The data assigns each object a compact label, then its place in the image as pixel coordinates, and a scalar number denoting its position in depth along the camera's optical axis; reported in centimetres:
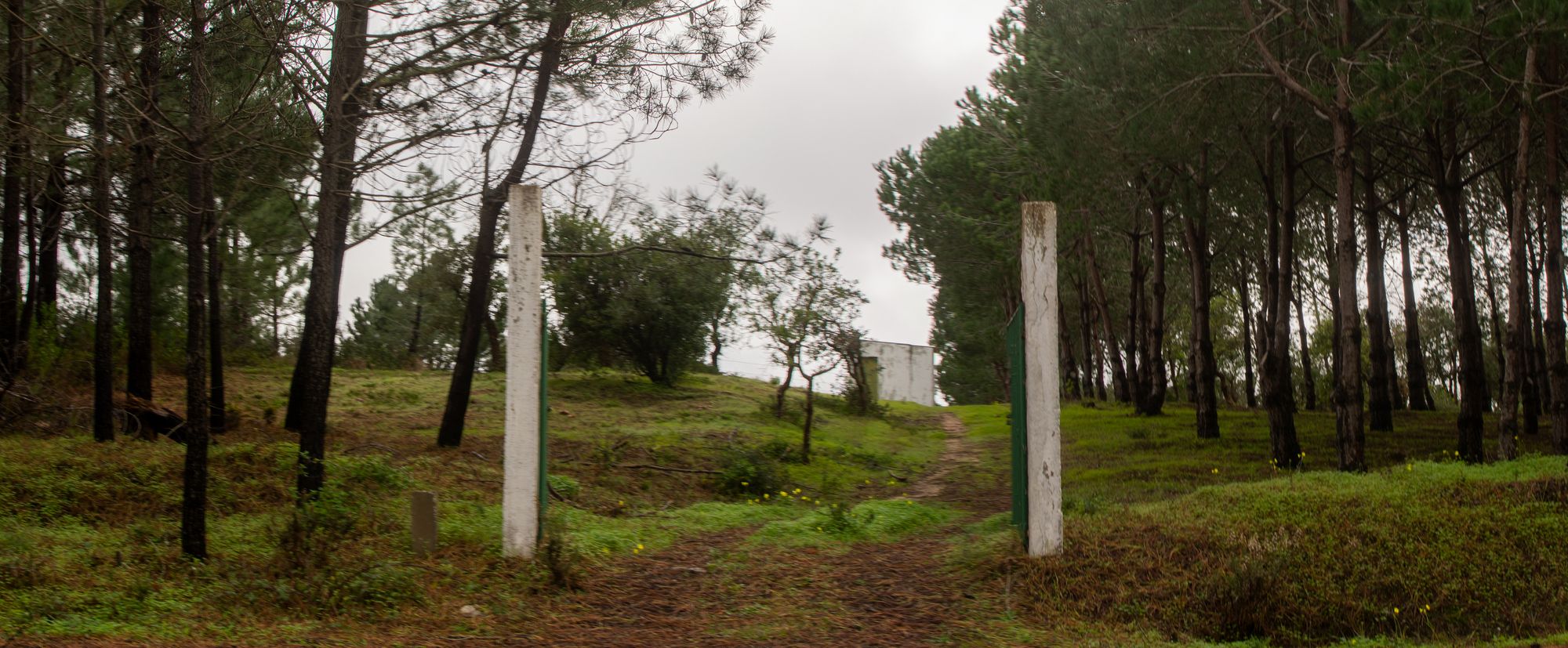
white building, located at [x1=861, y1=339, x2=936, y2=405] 3800
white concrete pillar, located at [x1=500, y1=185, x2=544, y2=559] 800
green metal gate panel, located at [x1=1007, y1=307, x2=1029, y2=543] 831
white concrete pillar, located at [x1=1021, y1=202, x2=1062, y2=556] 779
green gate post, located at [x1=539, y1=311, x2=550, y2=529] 803
